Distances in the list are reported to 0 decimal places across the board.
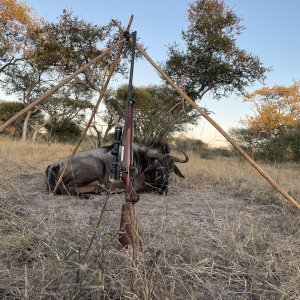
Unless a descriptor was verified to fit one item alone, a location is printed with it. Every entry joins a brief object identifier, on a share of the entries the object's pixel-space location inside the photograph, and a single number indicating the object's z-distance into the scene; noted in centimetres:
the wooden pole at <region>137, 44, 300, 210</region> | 251
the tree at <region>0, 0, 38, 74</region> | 1486
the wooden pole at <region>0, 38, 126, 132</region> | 247
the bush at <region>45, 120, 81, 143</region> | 1876
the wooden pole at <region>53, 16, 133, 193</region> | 272
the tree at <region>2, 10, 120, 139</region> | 1050
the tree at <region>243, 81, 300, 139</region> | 2244
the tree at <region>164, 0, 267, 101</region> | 1113
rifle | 203
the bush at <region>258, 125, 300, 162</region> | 1281
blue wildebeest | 433
